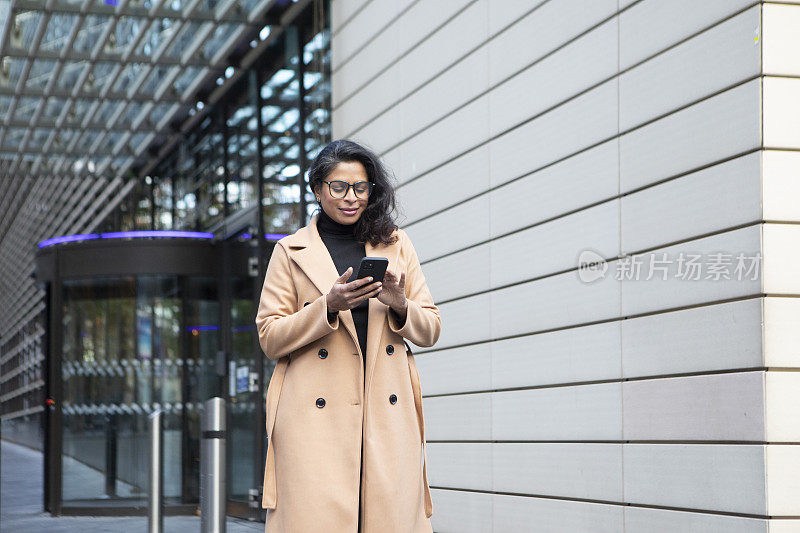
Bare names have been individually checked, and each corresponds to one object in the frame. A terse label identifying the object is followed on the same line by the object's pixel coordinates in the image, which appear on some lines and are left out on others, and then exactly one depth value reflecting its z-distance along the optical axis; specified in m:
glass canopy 9.73
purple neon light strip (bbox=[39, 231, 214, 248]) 12.11
